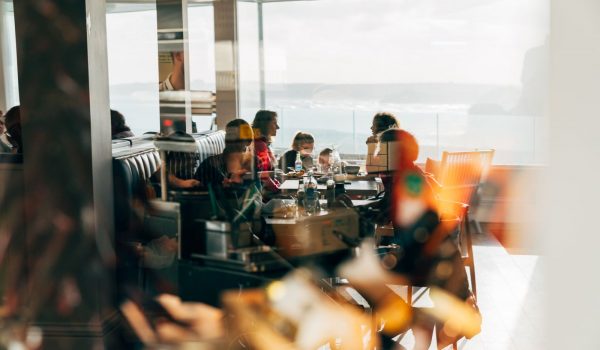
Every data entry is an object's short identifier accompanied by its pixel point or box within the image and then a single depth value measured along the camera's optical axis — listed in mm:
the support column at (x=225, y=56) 8328
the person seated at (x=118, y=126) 5551
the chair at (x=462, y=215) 4257
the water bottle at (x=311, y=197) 3476
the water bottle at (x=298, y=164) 5521
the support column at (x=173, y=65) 7617
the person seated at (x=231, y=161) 3658
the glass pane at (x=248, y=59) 8711
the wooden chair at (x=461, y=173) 6094
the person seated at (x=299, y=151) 5496
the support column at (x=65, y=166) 3289
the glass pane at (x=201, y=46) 8711
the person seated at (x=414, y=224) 3180
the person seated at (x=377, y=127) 4783
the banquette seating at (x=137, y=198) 3488
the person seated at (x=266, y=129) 5629
